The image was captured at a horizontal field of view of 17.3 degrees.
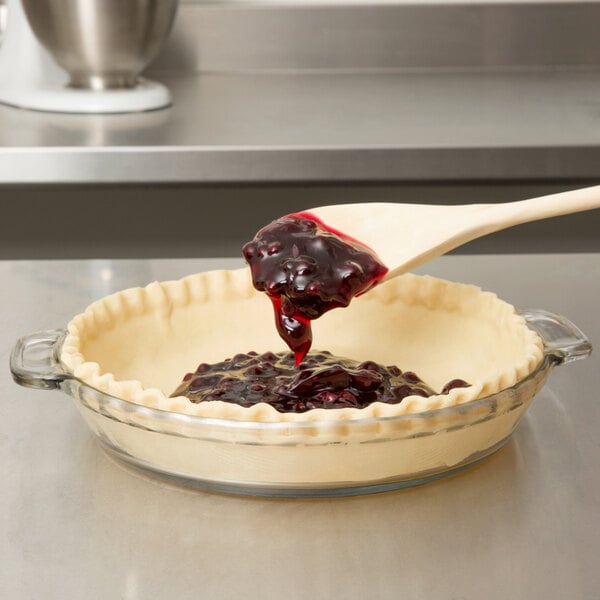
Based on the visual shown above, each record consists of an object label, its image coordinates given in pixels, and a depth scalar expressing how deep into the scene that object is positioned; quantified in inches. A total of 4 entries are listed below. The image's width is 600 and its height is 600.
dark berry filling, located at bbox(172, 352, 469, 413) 52.1
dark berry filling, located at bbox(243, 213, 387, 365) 55.7
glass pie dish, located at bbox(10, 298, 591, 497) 43.8
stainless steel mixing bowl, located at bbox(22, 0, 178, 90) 82.7
